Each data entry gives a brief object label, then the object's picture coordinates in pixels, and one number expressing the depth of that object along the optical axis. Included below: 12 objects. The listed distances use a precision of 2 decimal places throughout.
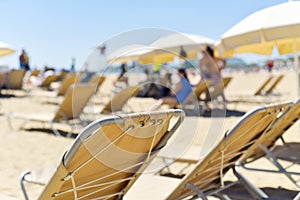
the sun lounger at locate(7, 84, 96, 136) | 5.34
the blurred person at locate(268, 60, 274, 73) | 29.24
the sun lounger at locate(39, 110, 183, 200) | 1.42
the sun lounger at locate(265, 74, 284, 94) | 10.06
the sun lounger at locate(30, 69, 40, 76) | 17.96
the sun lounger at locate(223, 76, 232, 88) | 8.26
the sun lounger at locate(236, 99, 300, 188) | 2.50
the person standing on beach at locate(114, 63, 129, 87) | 14.88
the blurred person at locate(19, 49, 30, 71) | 16.74
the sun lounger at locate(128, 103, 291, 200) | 2.02
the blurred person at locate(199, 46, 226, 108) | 7.64
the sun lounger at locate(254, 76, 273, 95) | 9.69
